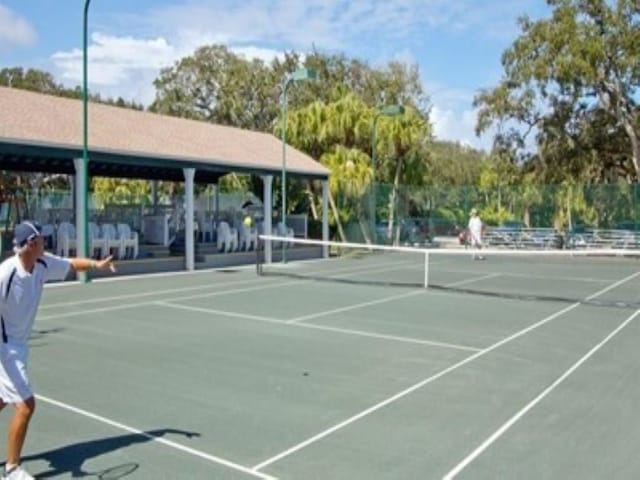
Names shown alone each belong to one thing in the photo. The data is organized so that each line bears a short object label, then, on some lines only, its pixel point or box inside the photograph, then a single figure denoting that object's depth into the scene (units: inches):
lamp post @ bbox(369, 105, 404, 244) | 1346.0
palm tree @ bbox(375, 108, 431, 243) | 1449.3
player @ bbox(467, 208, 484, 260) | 1168.8
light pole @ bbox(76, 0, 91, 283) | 733.3
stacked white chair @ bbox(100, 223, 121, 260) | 876.0
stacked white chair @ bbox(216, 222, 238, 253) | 1047.6
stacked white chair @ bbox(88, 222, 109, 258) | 861.2
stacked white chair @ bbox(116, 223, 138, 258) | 897.1
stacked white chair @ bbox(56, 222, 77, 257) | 823.7
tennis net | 719.1
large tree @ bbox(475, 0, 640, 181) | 1400.1
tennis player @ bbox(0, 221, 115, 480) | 200.8
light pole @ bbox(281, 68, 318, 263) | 948.6
